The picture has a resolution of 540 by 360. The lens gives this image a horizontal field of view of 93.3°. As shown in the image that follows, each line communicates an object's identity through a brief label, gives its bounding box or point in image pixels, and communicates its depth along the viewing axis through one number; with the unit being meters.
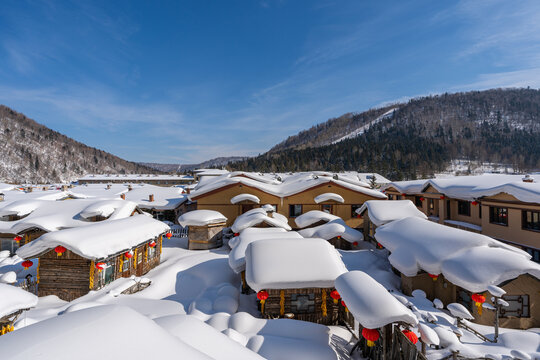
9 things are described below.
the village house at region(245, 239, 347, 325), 10.64
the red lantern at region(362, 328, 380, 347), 7.07
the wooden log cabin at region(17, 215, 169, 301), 12.64
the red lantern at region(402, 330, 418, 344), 6.57
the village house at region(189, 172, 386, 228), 26.25
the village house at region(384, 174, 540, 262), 16.94
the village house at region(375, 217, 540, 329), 10.59
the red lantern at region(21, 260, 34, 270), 13.92
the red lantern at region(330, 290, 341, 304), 10.54
